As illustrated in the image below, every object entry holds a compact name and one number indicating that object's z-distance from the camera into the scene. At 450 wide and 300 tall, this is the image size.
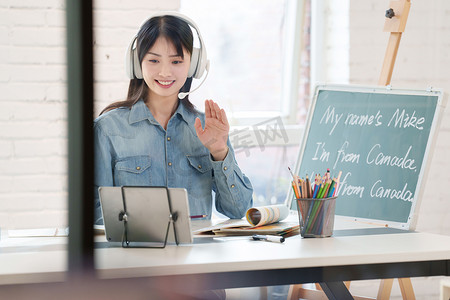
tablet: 3.00
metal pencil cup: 3.14
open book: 3.20
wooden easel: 3.80
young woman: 3.47
